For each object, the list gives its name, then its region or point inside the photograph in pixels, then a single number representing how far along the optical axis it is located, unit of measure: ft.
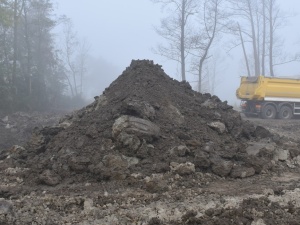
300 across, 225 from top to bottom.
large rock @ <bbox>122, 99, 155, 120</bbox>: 26.13
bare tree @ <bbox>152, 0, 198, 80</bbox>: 85.81
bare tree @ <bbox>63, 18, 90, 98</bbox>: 151.02
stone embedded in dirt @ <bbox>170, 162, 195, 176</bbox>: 22.30
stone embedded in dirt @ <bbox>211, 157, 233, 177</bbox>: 23.27
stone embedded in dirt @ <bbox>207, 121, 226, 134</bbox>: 28.48
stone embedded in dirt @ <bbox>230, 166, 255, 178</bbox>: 23.50
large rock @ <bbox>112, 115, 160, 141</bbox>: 24.41
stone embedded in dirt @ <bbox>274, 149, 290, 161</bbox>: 26.96
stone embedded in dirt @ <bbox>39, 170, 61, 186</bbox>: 21.53
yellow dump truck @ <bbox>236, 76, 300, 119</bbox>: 61.31
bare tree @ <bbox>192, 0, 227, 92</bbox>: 86.79
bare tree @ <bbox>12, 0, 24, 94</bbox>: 82.33
